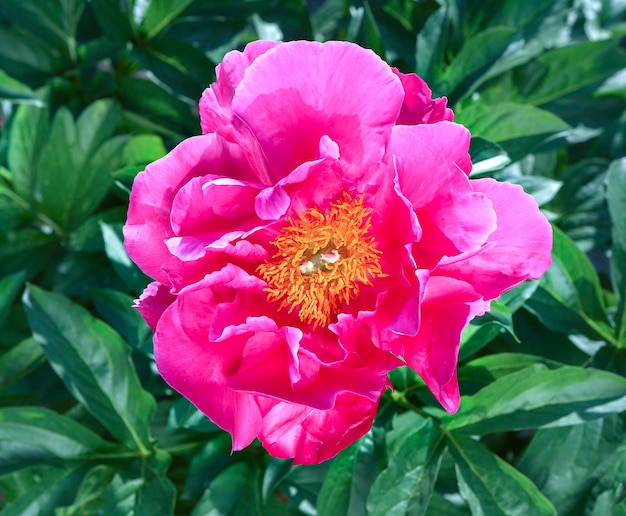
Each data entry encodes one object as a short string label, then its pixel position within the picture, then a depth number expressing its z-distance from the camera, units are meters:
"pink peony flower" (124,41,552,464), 0.53
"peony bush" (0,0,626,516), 0.54
